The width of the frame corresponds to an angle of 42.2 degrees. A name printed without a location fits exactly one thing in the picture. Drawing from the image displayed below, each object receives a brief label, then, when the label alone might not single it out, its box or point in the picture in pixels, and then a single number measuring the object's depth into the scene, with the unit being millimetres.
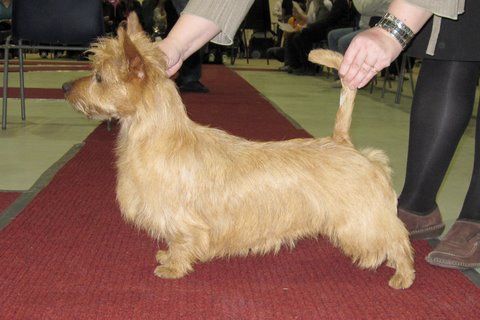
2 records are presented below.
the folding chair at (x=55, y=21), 4477
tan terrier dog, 1833
